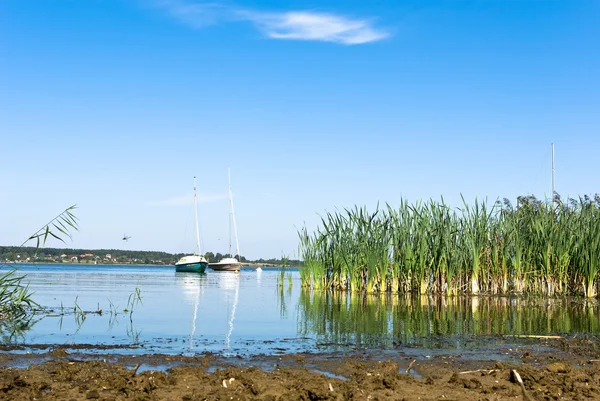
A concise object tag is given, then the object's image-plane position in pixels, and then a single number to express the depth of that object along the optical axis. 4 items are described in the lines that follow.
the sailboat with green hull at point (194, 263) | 65.12
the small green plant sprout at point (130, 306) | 16.33
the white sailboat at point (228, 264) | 77.50
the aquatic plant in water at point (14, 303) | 13.72
